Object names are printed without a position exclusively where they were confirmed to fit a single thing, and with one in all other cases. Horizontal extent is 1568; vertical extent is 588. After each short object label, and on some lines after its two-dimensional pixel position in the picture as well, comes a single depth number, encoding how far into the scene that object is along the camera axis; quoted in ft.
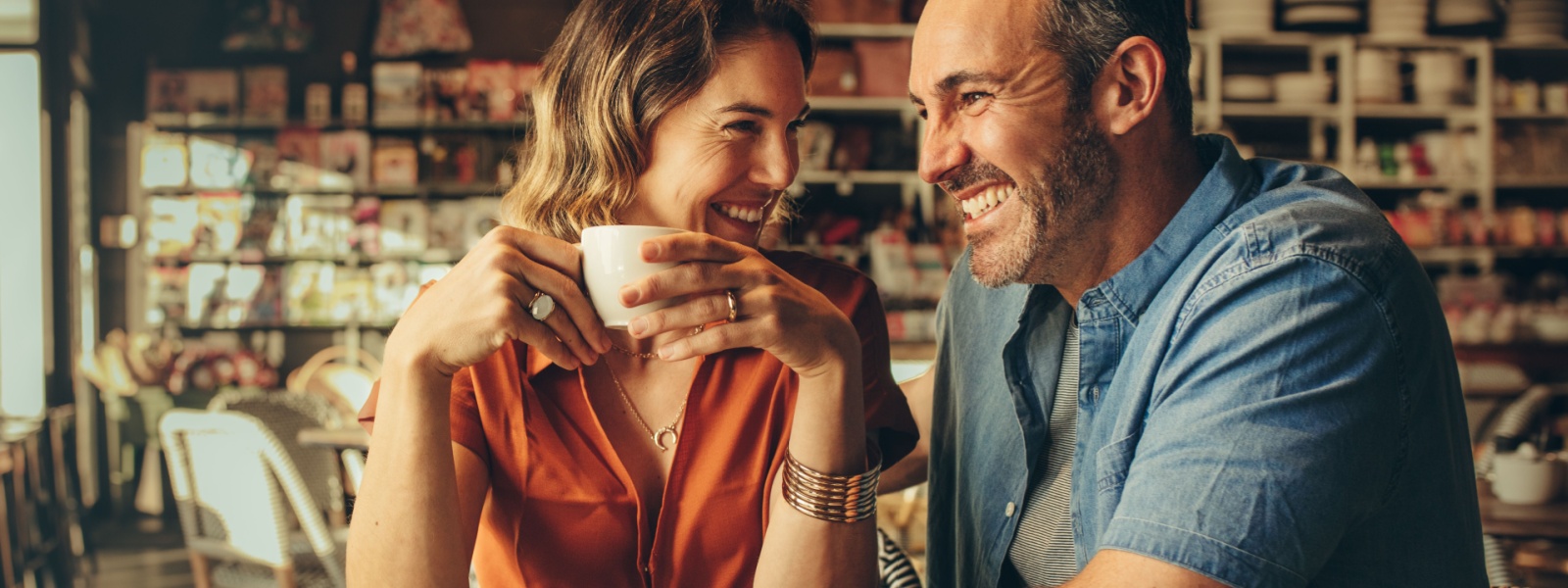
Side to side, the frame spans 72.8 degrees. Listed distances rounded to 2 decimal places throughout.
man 2.67
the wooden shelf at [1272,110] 18.35
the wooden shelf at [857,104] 17.74
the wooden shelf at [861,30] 17.78
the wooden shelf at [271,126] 20.48
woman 2.87
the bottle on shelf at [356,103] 20.70
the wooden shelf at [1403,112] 18.56
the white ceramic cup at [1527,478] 6.70
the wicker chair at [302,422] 13.34
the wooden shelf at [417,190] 20.45
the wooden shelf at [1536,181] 18.98
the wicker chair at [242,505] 9.86
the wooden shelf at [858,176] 18.11
